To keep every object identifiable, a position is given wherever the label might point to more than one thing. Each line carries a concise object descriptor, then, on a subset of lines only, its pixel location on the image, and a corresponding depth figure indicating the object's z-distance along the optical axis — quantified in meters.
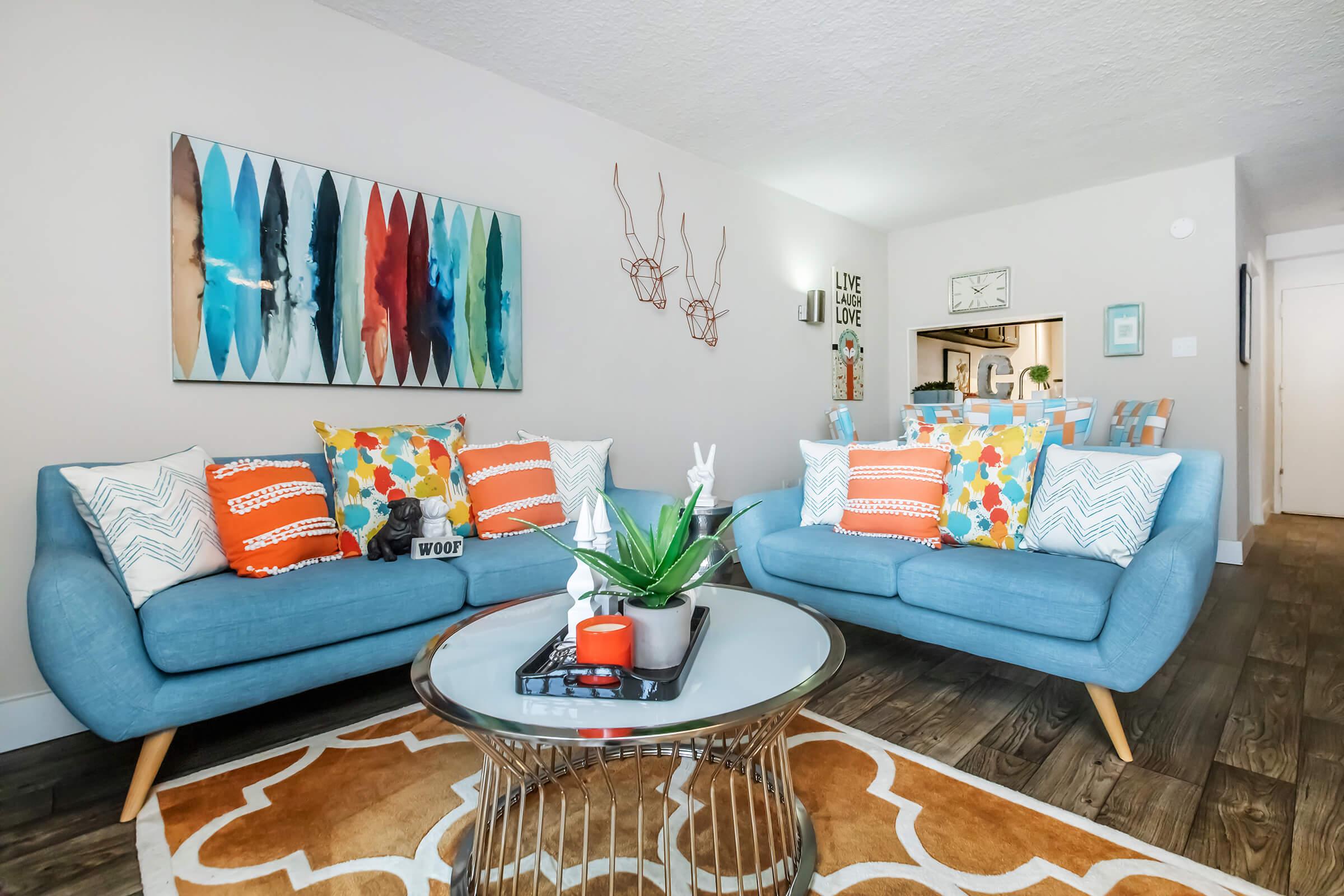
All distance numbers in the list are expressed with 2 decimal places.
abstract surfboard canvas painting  2.29
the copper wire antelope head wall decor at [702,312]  4.00
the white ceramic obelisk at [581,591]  1.40
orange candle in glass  1.22
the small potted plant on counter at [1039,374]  5.65
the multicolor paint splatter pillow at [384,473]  2.33
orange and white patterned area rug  1.32
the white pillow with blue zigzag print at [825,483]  2.78
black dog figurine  2.20
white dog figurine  2.31
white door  5.64
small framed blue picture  4.48
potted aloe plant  1.26
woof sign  2.21
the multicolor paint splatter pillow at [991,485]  2.37
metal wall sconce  4.81
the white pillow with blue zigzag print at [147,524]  1.76
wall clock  5.12
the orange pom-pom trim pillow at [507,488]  2.55
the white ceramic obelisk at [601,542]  1.57
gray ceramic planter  1.25
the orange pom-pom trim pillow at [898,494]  2.46
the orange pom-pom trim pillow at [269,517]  1.97
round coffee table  1.08
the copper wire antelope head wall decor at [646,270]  3.68
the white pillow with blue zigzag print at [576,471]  2.89
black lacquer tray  1.17
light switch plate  4.28
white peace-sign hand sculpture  2.92
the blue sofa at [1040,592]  1.70
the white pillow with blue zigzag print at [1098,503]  2.04
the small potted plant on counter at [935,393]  4.79
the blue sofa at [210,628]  1.53
